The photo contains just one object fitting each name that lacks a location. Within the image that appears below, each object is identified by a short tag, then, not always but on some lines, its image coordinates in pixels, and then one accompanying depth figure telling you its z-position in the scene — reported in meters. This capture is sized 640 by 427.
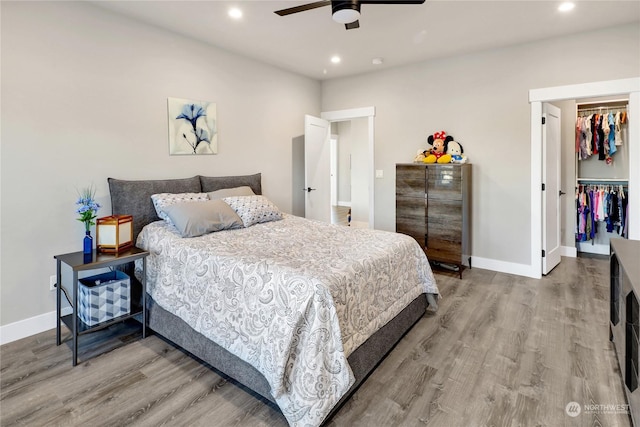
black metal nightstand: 2.33
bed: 1.73
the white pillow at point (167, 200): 3.15
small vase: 2.57
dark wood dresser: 4.04
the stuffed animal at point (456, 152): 4.27
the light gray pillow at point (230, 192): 3.61
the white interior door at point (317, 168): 5.05
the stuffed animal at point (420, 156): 4.54
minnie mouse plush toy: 4.39
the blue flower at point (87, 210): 2.58
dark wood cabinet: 1.62
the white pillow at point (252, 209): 3.43
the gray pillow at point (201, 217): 2.85
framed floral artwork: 3.60
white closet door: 4.00
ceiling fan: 2.20
